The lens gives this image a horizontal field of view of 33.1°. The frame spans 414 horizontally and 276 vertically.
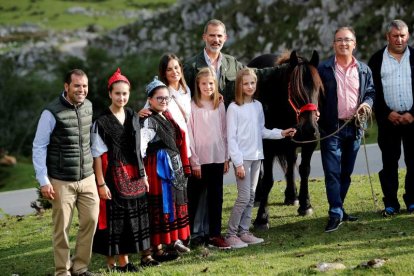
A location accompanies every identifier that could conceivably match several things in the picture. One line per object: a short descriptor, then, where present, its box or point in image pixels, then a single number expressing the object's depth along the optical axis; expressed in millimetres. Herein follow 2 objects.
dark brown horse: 8190
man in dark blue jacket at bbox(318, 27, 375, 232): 8422
